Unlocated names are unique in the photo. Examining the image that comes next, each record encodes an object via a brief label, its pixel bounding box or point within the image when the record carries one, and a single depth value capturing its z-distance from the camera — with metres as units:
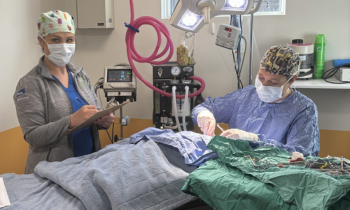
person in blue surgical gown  1.59
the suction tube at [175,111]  2.53
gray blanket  1.17
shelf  2.35
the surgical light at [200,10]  1.49
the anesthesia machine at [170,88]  2.58
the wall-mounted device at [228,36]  2.35
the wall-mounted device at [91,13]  2.98
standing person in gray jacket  1.68
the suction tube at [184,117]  2.57
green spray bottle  2.60
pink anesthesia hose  2.56
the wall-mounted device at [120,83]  2.58
